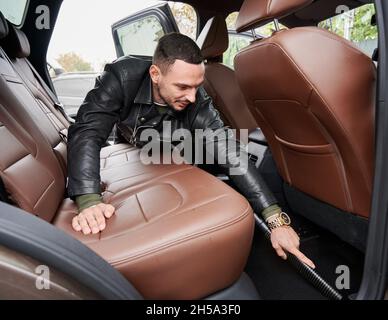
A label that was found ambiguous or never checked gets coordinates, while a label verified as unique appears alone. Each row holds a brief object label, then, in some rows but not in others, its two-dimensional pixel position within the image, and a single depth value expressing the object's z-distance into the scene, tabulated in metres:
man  0.90
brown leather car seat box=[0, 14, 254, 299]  0.70
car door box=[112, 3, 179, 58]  2.16
